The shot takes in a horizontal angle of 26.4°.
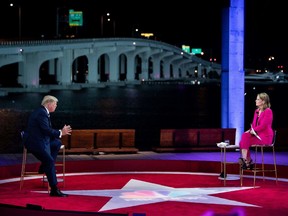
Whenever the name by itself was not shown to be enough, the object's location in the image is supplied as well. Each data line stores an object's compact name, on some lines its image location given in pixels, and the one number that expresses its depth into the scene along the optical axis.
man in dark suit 10.67
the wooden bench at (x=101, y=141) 17.84
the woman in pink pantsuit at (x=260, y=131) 12.10
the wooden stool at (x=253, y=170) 11.85
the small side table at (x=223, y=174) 12.17
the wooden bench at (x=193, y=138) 18.88
